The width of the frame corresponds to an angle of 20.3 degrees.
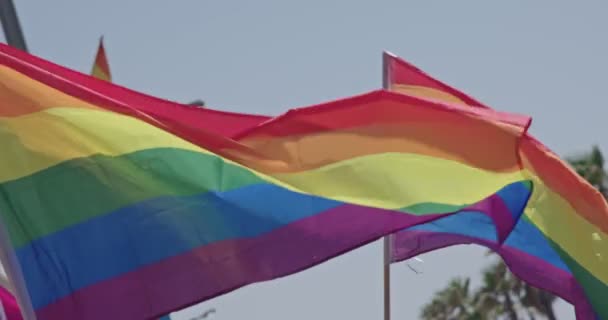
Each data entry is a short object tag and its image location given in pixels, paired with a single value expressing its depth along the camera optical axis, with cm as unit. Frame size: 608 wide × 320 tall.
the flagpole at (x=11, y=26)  1099
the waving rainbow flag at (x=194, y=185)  834
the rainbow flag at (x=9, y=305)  1036
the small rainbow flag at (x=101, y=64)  1428
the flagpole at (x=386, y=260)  1175
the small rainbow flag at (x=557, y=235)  1073
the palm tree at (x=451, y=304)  4834
